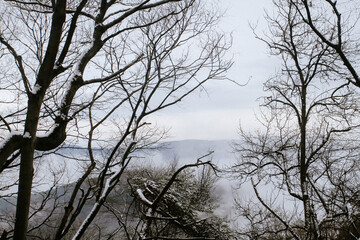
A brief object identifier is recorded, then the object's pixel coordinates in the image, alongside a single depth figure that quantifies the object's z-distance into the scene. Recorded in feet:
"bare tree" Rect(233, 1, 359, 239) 28.78
